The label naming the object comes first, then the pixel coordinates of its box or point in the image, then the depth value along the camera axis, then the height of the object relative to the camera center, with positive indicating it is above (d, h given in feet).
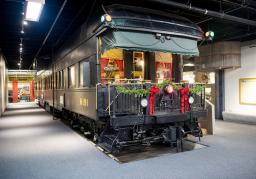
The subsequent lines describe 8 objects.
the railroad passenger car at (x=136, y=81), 17.85 +0.69
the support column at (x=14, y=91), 103.72 -0.51
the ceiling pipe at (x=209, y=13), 20.46 +7.07
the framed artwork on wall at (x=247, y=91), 33.25 -0.56
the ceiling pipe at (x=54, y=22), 24.54 +9.05
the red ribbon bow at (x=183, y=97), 19.98 -0.78
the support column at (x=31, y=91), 114.33 -0.90
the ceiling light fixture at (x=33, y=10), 20.28 +7.17
